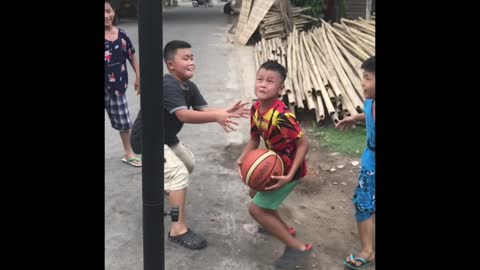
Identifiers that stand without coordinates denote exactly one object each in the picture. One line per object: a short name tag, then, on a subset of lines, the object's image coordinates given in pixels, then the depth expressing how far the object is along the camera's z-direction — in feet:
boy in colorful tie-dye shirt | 11.21
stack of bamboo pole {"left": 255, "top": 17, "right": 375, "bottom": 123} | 22.90
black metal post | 7.63
